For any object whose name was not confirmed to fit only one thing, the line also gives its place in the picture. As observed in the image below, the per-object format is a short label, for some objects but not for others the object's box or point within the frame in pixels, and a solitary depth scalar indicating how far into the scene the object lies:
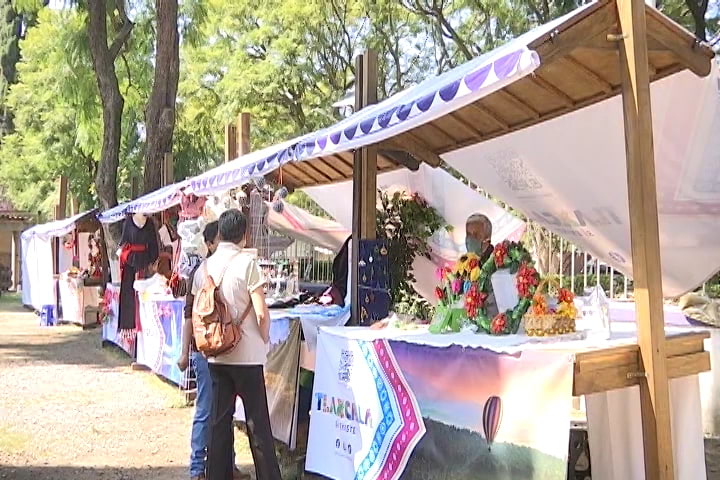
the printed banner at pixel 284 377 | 5.11
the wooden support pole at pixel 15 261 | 26.86
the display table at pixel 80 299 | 14.12
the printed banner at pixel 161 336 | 7.58
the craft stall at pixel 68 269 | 14.16
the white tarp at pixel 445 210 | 6.12
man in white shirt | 4.12
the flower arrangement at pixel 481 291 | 3.71
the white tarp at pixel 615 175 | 4.09
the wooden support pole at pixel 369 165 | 5.25
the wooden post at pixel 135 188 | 13.40
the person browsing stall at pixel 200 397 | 4.47
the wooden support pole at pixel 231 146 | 7.99
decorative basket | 3.51
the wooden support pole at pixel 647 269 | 3.15
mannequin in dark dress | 9.59
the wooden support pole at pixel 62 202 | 17.56
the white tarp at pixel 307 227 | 8.88
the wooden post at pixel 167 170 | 10.64
